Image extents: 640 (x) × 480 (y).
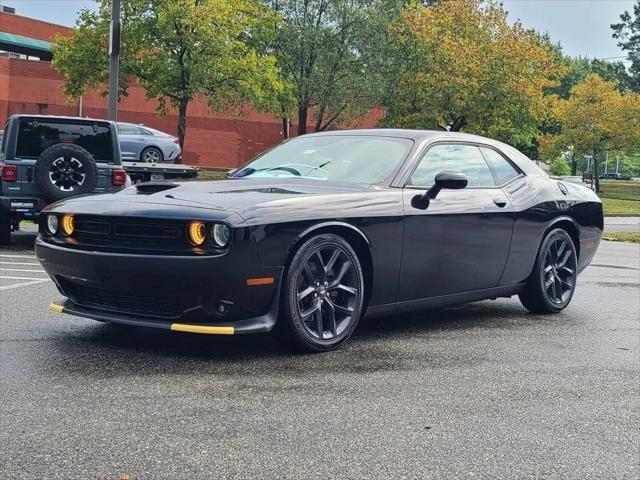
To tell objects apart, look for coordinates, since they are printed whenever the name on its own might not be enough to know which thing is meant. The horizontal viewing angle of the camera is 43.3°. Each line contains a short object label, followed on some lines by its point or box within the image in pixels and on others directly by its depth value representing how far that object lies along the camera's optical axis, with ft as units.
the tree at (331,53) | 124.16
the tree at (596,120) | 163.43
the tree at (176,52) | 97.35
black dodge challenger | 14.08
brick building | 143.33
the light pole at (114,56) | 51.44
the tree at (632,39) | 221.87
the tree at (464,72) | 126.93
